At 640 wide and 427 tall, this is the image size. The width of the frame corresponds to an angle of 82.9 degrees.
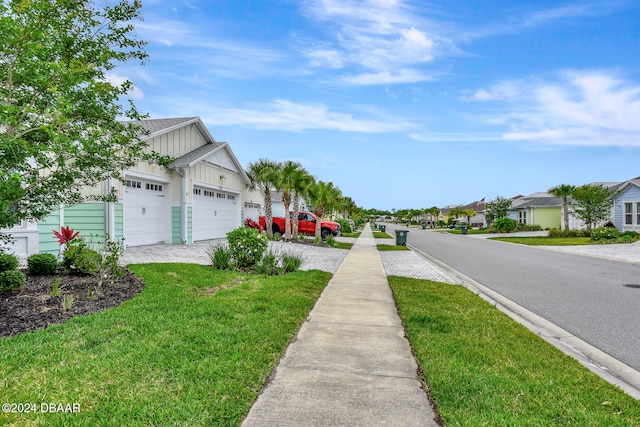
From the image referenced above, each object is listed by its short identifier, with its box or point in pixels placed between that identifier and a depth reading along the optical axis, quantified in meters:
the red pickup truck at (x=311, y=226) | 26.67
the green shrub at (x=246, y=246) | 9.99
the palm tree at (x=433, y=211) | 89.75
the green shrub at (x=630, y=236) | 23.62
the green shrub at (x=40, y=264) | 7.82
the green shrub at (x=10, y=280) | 6.13
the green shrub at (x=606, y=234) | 24.34
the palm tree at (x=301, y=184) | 23.51
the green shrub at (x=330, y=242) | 20.62
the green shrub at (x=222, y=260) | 9.95
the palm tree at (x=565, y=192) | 33.25
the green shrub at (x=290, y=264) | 10.13
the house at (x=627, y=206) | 27.89
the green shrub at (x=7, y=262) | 6.47
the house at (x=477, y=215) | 76.49
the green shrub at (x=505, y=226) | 40.94
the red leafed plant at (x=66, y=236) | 8.19
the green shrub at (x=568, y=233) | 31.57
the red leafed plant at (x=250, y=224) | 21.03
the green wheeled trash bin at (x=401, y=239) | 21.97
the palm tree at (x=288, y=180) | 23.27
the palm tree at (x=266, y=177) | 23.45
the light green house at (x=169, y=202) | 11.38
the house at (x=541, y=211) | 43.19
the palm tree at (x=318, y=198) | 23.88
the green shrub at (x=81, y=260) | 6.92
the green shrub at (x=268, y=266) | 9.55
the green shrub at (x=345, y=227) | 37.50
